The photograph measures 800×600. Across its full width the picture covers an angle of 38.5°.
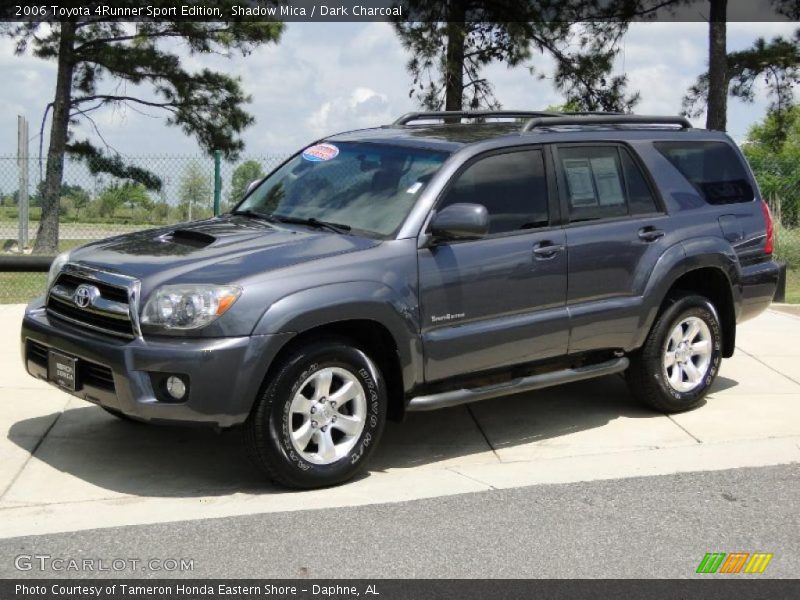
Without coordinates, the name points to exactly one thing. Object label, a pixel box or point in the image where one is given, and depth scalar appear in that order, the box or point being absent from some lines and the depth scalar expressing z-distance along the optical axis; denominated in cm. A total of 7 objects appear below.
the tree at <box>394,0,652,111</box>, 1712
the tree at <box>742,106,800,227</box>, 1875
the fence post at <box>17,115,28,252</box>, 1496
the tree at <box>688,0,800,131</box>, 1925
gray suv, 552
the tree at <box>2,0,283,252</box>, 1852
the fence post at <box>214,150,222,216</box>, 1355
